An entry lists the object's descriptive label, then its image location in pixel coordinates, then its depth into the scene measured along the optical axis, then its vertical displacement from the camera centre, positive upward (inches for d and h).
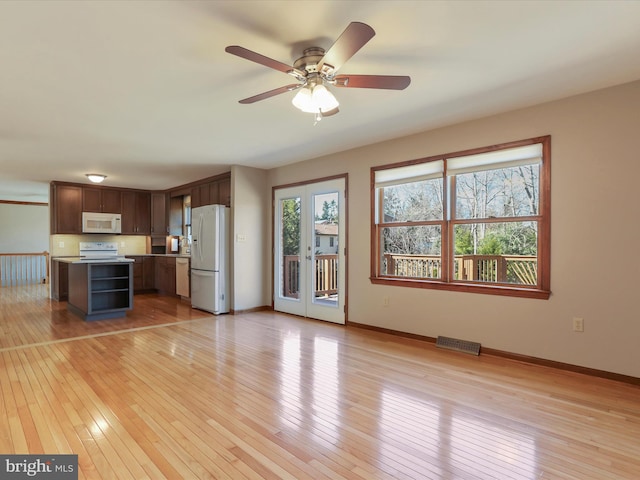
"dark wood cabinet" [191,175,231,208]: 250.7 +33.1
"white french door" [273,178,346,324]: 200.5 -8.6
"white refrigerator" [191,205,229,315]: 223.3 -14.2
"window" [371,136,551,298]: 134.8 +6.6
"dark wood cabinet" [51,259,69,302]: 273.1 -32.9
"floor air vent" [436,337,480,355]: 144.1 -45.9
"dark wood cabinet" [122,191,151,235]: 318.7 +22.0
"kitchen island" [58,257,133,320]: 206.6 -31.6
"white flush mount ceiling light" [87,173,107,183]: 252.2 +43.0
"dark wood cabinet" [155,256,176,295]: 295.1 -33.2
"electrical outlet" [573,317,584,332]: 122.1 -30.8
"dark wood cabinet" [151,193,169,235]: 332.5 +21.3
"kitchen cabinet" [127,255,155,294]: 320.6 -33.8
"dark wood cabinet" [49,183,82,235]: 281.7 +22.8
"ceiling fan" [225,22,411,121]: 77.1 +39.9
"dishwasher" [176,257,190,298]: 268.8 -31.5
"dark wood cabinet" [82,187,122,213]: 295.7 +31.8
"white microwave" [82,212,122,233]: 291.7 +12.2
